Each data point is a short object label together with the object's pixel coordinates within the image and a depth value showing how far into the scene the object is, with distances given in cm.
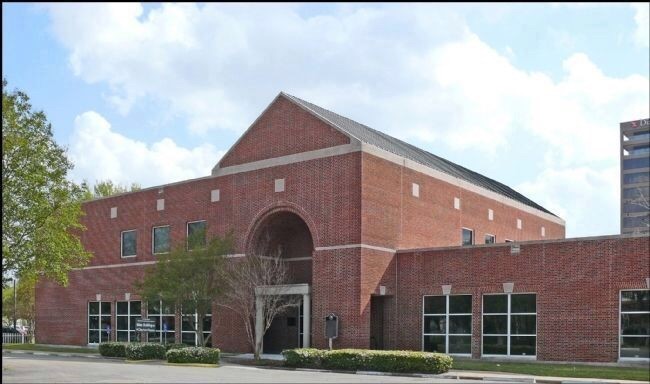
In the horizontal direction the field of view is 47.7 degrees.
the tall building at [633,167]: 12294
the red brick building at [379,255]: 2809
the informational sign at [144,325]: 3268
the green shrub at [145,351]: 3120
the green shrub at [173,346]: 3159
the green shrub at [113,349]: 3343
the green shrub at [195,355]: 2891
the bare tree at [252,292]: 3303
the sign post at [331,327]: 3119
